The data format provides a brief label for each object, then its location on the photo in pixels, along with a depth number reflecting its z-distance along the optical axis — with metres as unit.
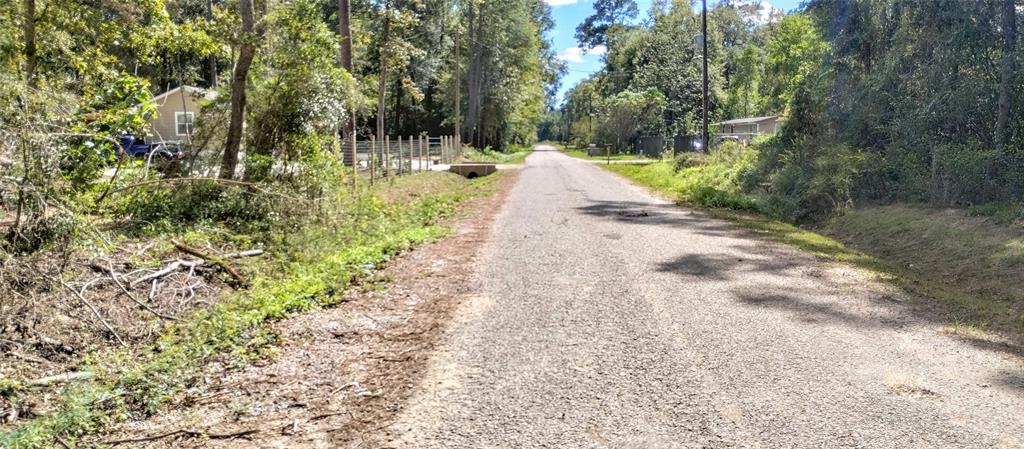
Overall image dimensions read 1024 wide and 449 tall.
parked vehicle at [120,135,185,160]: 9.31
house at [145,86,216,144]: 34.28
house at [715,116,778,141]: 48.38
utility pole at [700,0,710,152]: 28.91
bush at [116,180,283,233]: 9.38
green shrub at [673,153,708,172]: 25.31
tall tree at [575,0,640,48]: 85.00
